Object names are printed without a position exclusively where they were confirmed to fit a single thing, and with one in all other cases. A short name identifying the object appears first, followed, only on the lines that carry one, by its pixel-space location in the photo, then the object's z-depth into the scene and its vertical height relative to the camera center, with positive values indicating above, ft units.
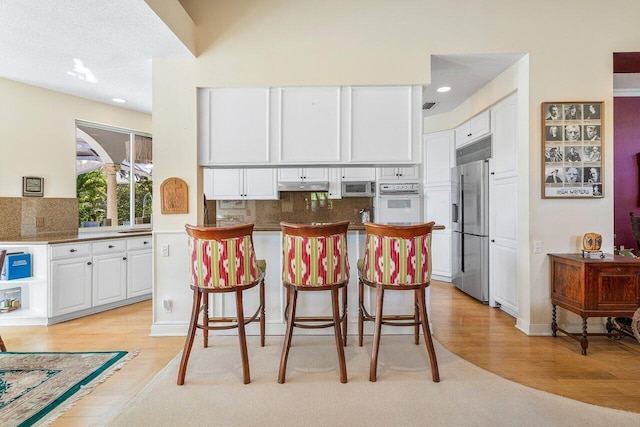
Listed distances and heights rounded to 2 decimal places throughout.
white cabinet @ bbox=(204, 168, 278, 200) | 16.17 +1.34
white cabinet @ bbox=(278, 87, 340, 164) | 10.08 +2.74
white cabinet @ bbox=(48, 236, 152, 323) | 11.05 -2.45
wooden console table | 8.43 -2.06
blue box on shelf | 10.43 -1.82
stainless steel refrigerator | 12.97 -0.75
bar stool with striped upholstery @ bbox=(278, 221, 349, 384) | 7.06 -1.18
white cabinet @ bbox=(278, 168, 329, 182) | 16.01 +1.81
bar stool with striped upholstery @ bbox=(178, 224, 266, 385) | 7.02 -1.24
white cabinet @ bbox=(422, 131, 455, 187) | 16.19 +2.75
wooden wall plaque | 9.94 +0.50
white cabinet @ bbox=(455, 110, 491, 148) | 12.85 +3.61
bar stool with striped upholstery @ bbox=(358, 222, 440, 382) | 7.11 -1.20
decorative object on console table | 9.10 -0.97
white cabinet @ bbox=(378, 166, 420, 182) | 16.22 +1.90
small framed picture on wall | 12.14 +0.97
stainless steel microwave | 16.07 +1.16
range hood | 15.92 +1.26
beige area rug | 5.93 -3.86
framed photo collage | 9.68 +1.87
